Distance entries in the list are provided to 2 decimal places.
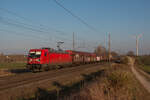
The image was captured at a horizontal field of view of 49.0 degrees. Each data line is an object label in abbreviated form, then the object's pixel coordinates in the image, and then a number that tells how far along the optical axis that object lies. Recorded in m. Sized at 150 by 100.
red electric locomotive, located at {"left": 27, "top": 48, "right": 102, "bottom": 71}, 22.39
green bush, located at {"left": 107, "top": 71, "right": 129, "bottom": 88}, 10.48
